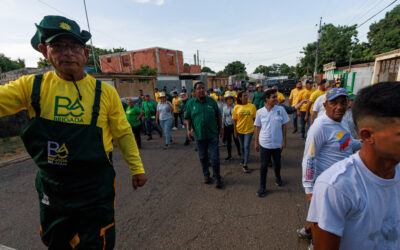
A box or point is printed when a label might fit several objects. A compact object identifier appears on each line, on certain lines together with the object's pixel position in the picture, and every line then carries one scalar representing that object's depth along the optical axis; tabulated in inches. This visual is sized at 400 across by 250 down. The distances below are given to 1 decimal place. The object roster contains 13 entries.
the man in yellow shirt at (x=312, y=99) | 222.8
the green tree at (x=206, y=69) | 2647.6
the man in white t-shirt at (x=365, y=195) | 38.8
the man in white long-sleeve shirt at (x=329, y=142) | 79.7
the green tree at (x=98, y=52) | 1422.2
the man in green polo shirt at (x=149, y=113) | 300.9
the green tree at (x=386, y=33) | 1095.6
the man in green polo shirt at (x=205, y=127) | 151.3
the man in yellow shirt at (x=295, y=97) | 277.0
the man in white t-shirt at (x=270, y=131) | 134.0
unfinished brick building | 1157.1
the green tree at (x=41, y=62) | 1226.4
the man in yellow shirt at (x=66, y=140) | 53.0
